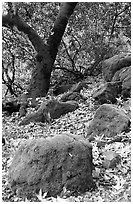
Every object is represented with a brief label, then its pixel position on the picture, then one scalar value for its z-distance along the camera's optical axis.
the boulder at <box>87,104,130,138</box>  4.08
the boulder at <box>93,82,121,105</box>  5.48
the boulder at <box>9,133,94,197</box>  2.98
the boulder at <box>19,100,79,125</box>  5.64
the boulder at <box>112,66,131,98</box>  5.40
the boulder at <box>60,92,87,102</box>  6.23
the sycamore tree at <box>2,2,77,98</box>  7.10
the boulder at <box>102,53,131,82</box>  6.30
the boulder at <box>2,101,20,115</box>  6.91
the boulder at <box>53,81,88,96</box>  6.98
